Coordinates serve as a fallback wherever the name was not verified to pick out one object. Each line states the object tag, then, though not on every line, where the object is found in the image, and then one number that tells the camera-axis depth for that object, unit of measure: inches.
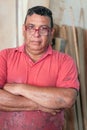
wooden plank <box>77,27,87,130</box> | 100.0
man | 63.5
